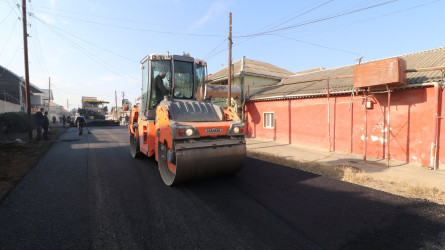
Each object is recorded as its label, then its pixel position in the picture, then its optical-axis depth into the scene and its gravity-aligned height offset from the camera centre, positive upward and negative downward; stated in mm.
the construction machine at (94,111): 24488 +1021
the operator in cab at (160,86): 5629 +892
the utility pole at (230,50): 12088 +3929
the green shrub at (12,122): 12789 -92
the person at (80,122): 14673 -155
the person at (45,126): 11188 -312
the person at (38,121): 10815 -65
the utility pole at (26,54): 11389 +3693
